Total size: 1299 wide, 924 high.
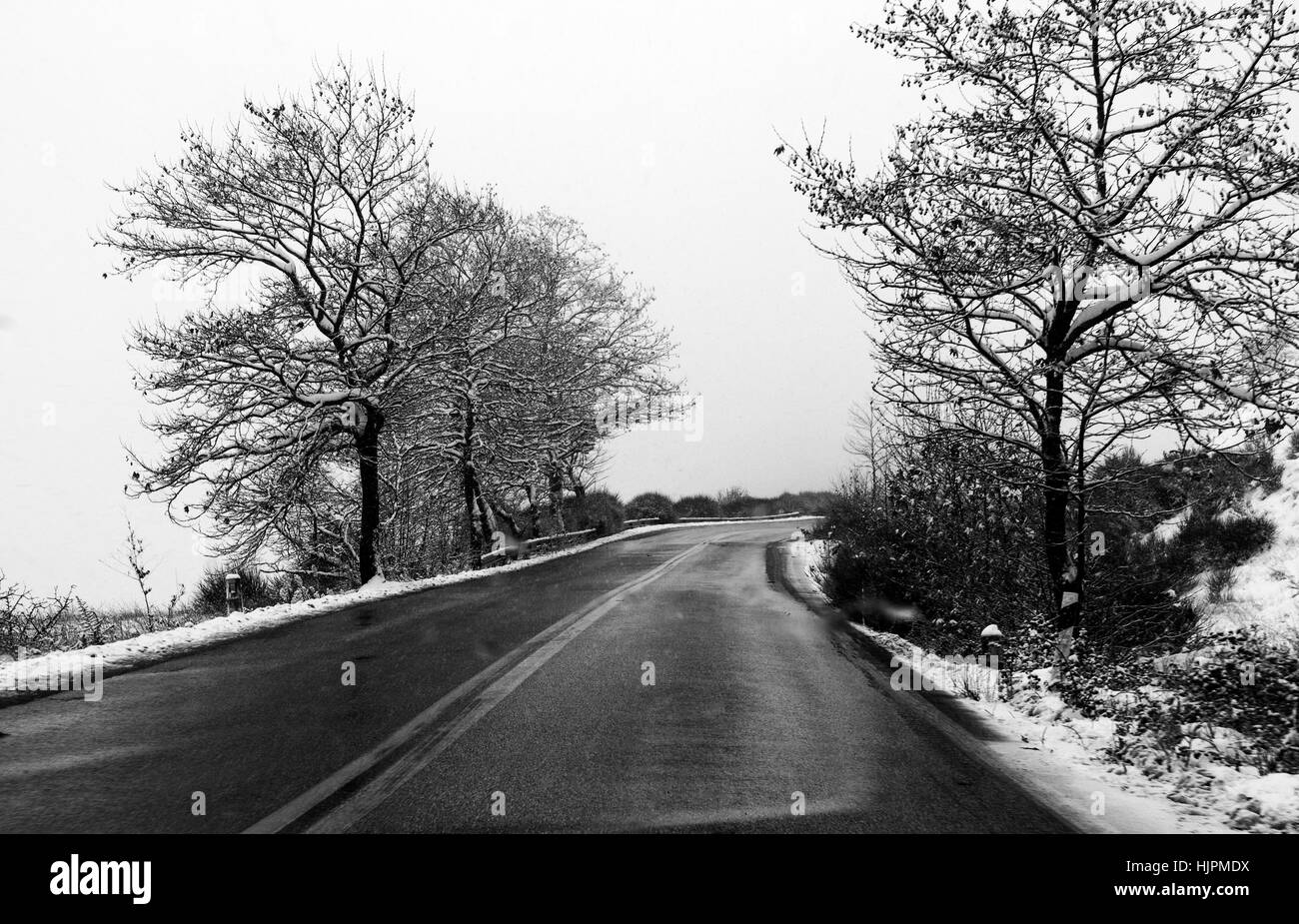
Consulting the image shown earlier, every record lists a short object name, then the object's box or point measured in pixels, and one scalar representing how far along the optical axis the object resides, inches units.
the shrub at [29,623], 428.4
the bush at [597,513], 1393.9
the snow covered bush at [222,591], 840.2
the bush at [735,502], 2309.3
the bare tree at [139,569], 542.3
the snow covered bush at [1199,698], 227.9
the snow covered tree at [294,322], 660.7
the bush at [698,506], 2073.1
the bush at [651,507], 1791.7
